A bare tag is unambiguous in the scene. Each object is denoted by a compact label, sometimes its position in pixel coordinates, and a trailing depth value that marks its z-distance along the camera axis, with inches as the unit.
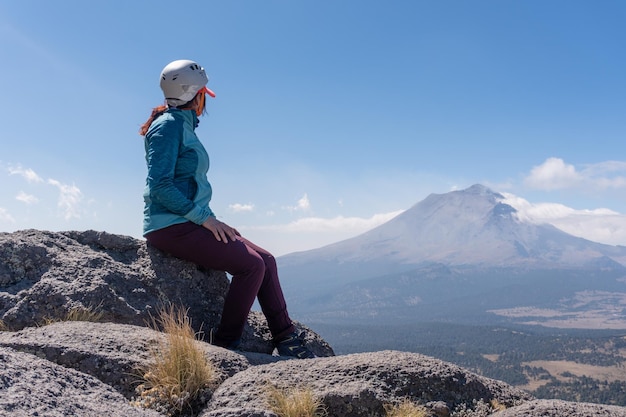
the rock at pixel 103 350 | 175.6
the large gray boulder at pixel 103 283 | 238.5
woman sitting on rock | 238.7
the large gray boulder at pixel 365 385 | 164.4
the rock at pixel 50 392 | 116.0
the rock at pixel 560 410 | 156.6
